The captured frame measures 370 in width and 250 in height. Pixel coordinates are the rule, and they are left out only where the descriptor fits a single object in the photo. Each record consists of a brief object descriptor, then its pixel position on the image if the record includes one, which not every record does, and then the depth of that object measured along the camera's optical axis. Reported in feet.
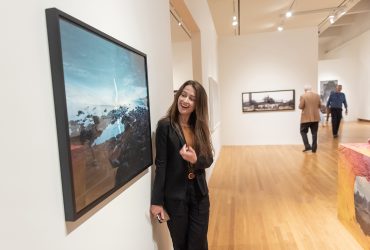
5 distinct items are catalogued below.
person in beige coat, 23.16
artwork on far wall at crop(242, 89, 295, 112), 28.02
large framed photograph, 3.03
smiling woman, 5.99
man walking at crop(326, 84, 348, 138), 30.50
